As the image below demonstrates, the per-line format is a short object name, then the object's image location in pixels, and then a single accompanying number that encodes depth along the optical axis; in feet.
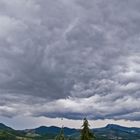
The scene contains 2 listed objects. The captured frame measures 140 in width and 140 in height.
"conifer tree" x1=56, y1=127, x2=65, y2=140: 112.14
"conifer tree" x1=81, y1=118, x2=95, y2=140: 108.89
